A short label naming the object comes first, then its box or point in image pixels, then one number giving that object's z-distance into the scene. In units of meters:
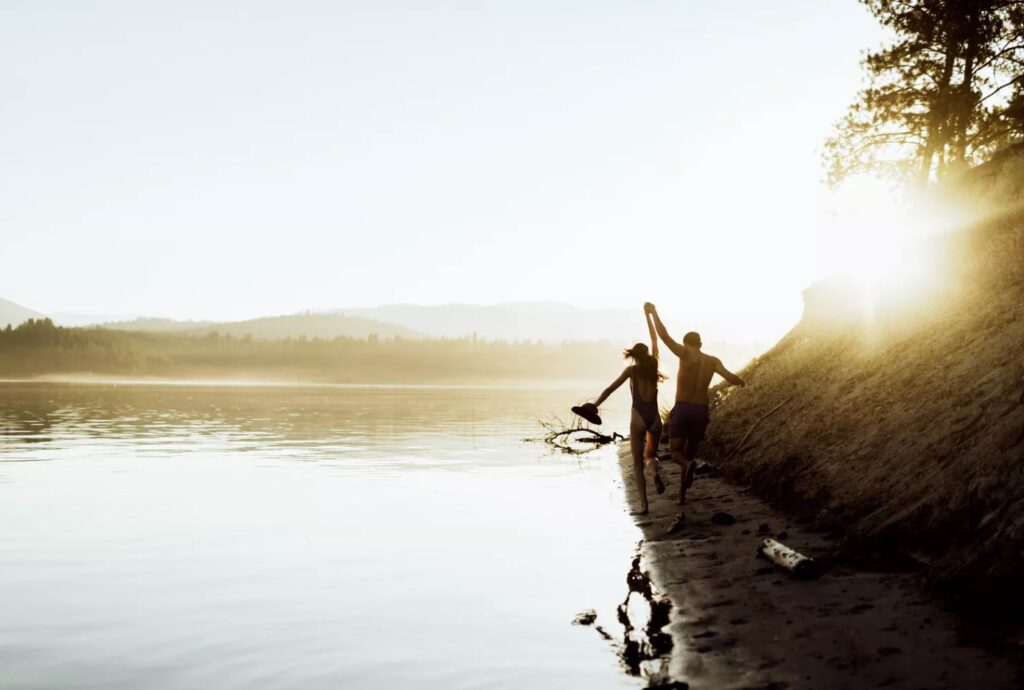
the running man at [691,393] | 14.61
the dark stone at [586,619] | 9.27
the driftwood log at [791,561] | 9.59
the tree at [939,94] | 27.83
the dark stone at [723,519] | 13.59
